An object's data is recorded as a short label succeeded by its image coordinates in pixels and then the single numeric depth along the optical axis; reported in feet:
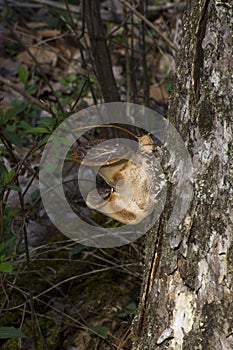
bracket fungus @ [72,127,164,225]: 12.77
